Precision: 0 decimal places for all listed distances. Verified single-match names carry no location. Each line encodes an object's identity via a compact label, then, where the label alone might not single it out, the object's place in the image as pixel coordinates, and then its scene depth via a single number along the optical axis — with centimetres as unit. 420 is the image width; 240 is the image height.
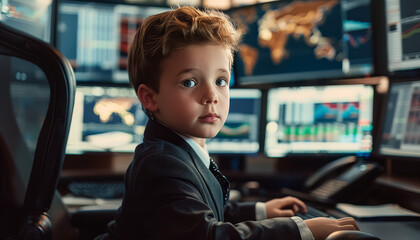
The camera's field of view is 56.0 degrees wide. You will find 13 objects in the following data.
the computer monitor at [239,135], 175
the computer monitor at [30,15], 99
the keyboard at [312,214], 101
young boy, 65
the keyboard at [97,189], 148
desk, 89
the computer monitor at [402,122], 129
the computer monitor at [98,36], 174
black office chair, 75
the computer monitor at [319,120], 158
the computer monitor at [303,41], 156
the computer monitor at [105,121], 169
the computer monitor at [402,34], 129
